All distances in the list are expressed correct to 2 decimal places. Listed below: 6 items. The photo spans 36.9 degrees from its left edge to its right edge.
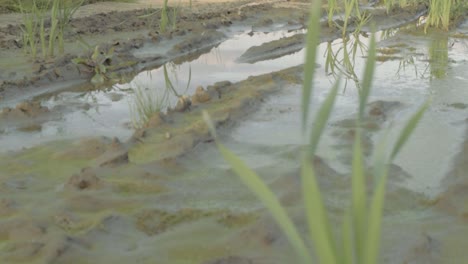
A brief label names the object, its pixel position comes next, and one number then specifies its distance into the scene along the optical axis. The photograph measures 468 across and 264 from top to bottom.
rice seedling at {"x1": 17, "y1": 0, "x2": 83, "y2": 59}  5.12
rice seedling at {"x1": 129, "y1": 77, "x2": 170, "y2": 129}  3.58
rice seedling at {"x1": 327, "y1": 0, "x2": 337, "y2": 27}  6.77
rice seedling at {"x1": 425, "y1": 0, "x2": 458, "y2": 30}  7.42
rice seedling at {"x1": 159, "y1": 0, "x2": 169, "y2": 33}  6.70
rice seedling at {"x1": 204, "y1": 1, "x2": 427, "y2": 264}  0.97
